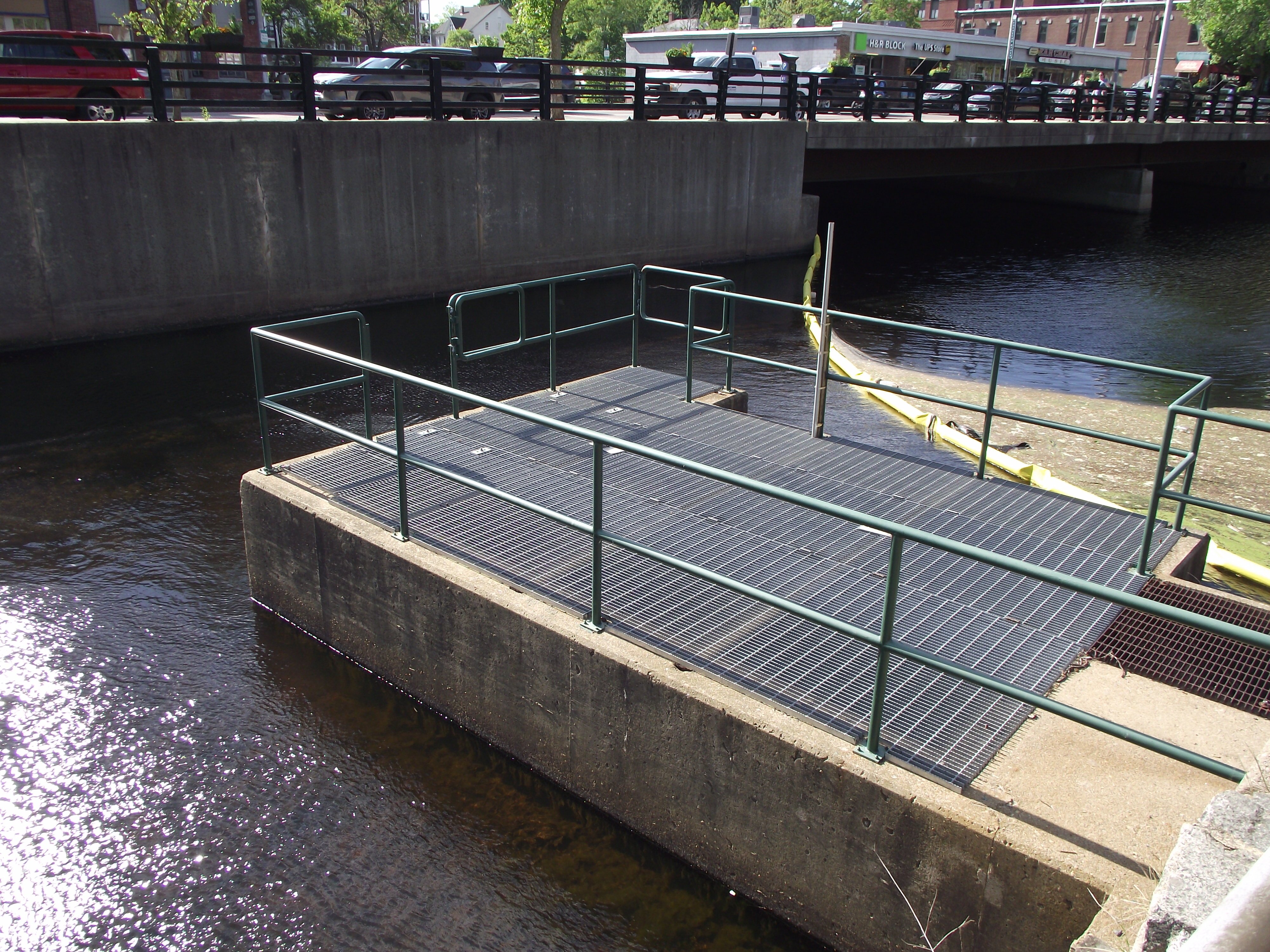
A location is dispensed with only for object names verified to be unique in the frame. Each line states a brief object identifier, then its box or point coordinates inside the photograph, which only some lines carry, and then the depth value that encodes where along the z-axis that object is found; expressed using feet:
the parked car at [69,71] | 44.52
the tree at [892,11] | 288.92
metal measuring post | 22.08
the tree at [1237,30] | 171.53
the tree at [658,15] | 272.51
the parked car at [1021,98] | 93.25
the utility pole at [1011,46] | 150.71
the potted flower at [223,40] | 46.60
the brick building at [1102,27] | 247.50
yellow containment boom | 22.65
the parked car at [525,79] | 59.16
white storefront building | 138.82
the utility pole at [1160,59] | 108.17
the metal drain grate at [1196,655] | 15.72
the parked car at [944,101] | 85.71
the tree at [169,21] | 73.72
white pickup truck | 68.49
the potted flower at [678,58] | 104.56
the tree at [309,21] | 186.70
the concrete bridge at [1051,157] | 81.00
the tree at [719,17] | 239.50
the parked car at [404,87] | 53.72
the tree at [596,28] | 233.55
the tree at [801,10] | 283.38
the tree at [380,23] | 253.44
